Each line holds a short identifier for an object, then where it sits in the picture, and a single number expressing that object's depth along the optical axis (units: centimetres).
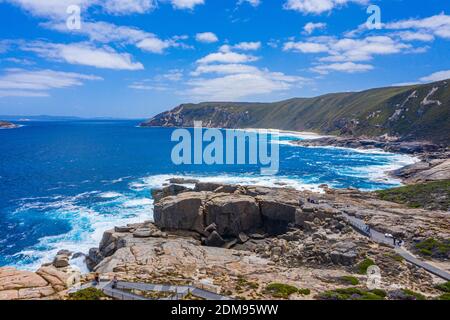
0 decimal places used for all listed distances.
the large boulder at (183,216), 4788
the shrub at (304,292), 2604
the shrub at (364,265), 3219
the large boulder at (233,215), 4788
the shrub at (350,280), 2919
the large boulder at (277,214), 4878
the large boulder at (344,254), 3431
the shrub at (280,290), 2564
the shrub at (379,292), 2630
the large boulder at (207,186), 6327
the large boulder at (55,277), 2547
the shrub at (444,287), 2725
